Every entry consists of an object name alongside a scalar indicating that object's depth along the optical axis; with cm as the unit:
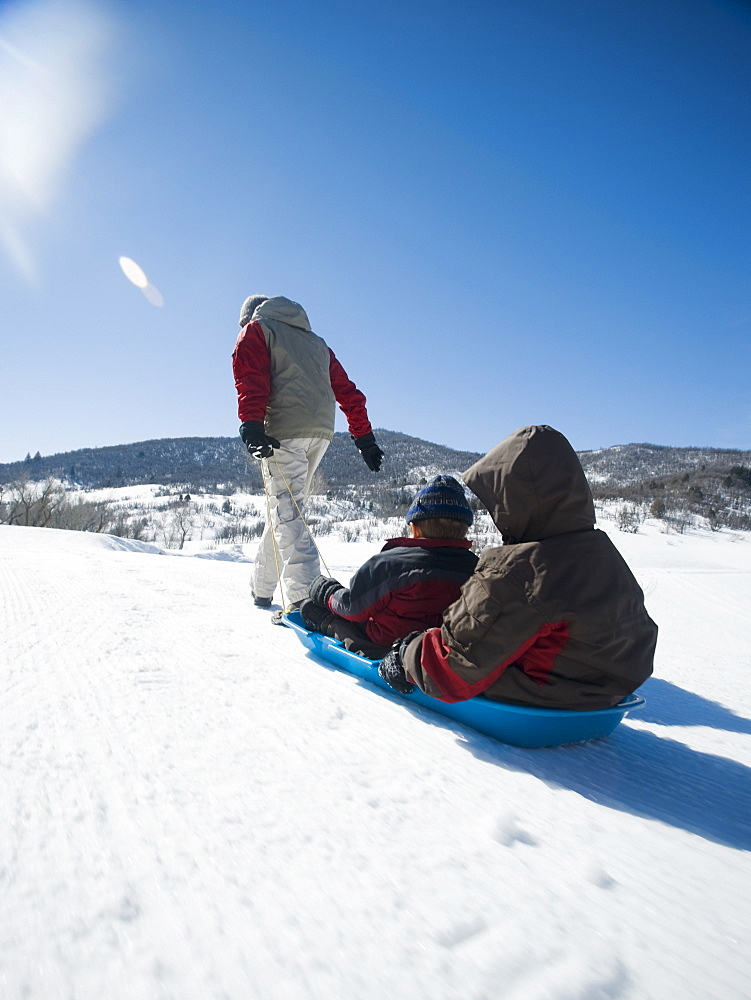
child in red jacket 180
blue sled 130
